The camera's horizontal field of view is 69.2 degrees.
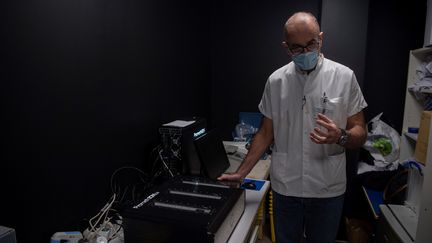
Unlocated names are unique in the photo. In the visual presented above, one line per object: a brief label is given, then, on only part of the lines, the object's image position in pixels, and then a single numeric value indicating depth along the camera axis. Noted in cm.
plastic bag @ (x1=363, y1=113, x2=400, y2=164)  260
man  146
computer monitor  175
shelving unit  151
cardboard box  164
